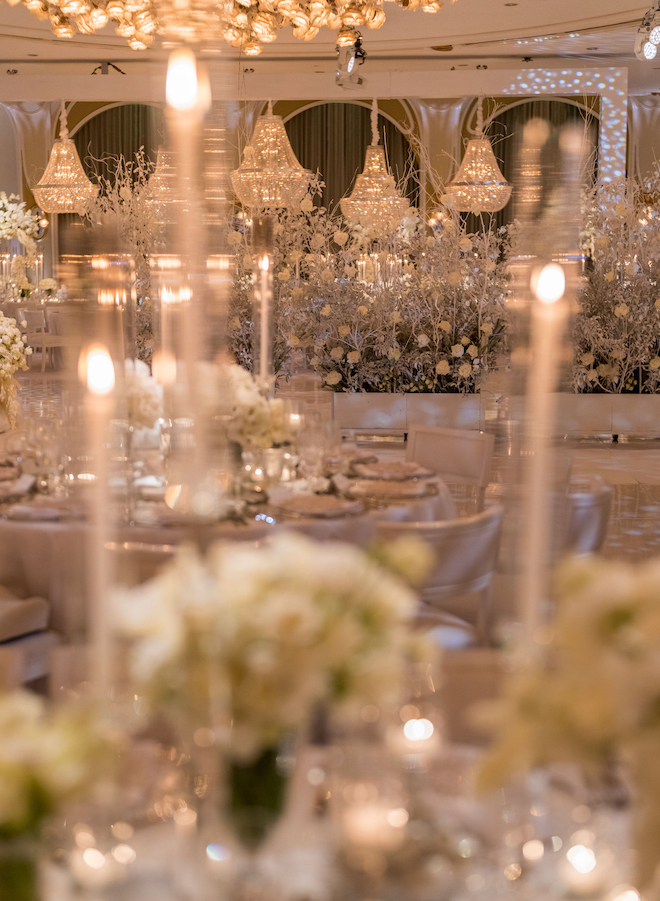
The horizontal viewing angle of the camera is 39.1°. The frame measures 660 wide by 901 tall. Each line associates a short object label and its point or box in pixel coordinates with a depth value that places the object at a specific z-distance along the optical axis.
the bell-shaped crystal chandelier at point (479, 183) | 8.21
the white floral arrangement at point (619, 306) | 6.87
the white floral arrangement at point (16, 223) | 11.66
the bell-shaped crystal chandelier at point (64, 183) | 9.25
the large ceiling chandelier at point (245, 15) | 4.39
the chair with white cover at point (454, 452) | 3.79
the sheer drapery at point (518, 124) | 14.04
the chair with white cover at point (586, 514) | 2.45
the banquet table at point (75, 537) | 2.27
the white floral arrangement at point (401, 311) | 6.84
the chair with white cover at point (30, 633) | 2.32
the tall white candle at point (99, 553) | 0.86
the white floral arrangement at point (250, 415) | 2.56
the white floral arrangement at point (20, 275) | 12.23
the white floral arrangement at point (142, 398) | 2.63
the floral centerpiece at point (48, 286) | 12.33
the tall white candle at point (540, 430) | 0.80
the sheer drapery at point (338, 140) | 14.91
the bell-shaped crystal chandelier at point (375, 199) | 7.89
